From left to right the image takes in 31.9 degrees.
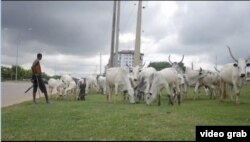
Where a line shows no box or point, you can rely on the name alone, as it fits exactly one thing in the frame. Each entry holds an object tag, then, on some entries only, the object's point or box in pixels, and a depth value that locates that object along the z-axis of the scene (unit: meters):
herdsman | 19.03
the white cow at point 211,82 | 26.13
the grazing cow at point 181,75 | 24.31
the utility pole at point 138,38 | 37.12
